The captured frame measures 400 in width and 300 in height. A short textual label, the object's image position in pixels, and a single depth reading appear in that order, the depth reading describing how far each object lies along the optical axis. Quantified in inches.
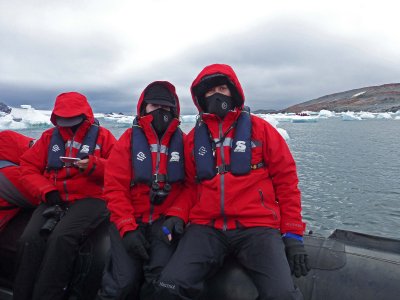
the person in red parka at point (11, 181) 96.9
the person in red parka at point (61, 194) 78.2
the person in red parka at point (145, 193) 69.9
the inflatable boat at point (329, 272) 63.3
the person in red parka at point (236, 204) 63.8
